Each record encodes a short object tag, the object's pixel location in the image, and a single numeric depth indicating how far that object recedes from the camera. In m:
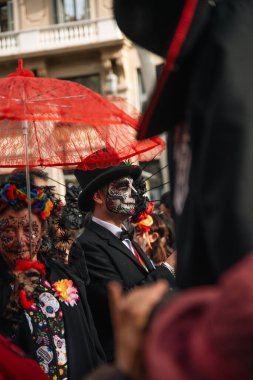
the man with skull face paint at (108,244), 4.30
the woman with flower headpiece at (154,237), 6.64
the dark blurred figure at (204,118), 1.18
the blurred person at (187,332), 0.95
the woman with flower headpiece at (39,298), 3.40
